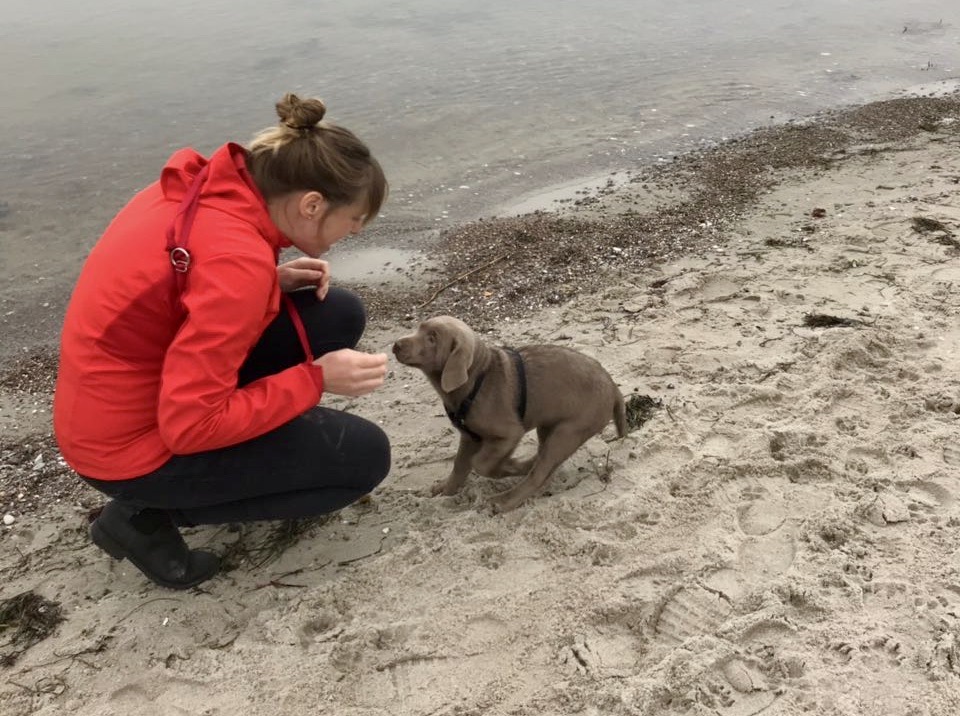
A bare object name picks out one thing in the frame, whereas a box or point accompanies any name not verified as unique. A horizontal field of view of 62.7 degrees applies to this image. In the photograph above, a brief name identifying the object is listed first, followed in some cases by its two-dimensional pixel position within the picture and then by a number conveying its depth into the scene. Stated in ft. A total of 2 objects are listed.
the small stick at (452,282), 18.86
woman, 8.73
